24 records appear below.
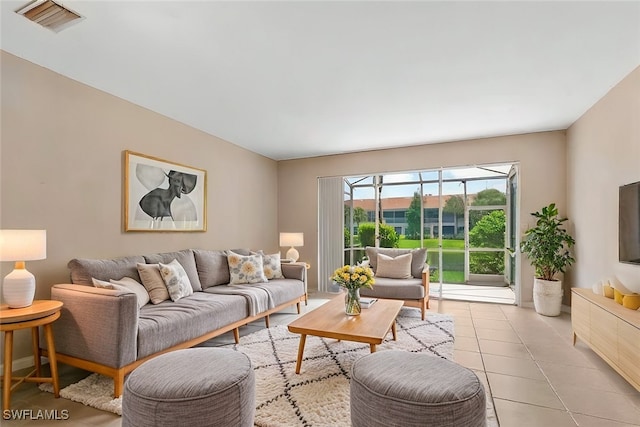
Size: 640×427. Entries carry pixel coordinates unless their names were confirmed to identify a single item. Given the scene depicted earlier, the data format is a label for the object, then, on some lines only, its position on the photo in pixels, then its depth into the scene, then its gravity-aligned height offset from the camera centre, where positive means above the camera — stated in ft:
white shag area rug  6.57 -4.02
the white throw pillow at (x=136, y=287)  9.14 -2.02
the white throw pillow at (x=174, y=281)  10.22 -2.04
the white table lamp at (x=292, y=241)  17.19 -1.20
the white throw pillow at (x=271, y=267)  14.35 -2.18
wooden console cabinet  7.10 -2.85
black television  8.77 -0.12
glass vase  9.75 -2.58
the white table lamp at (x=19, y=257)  6.98 -0.87
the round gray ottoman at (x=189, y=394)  4.67 -2.65
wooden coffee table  8.01 -2.88
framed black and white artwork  11.35 +0.91
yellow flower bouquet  9.78 -1.94
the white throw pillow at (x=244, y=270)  13.28 -2.14
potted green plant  13.56 -1.58
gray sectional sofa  7.16 -2.64
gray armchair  13.23 -2.61
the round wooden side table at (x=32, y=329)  6.56 -2.40
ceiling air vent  6.41 +4.22
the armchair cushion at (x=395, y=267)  14.88 -2.27
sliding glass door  20.26 +0.15
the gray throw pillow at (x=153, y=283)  9.92 -2.03
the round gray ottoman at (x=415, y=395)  4.50 -2.58
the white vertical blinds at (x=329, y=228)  19.48 -0.56
